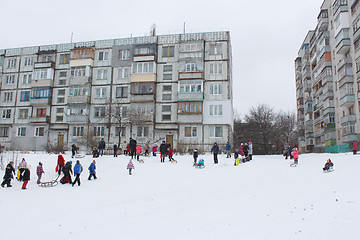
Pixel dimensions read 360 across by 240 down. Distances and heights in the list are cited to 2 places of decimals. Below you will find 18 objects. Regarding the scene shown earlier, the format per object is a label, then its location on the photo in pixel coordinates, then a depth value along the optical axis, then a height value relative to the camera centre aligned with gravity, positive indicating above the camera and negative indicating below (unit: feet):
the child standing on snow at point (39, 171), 58.99 -2.97
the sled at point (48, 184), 55.17 -5.13
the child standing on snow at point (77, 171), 54.80 -2.65
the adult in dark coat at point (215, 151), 80.32 +1.75
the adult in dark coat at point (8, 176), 54.98 -3.75
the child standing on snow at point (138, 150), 88.78 +1.95
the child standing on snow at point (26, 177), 53.47 -3.76
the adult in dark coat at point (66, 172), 56.81 -2.96
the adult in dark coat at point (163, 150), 82.94 +1.90
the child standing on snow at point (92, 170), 60.29 -2.67
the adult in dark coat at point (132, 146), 87.90 +2.95
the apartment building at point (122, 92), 133.49 +29.11
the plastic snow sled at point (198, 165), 72.18 -1.72
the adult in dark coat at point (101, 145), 95.40 +3.33
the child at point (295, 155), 74.06 +0.98
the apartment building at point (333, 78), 119.13 +36.08
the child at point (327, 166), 58.34 -1.16
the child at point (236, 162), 76.08 -0.90
